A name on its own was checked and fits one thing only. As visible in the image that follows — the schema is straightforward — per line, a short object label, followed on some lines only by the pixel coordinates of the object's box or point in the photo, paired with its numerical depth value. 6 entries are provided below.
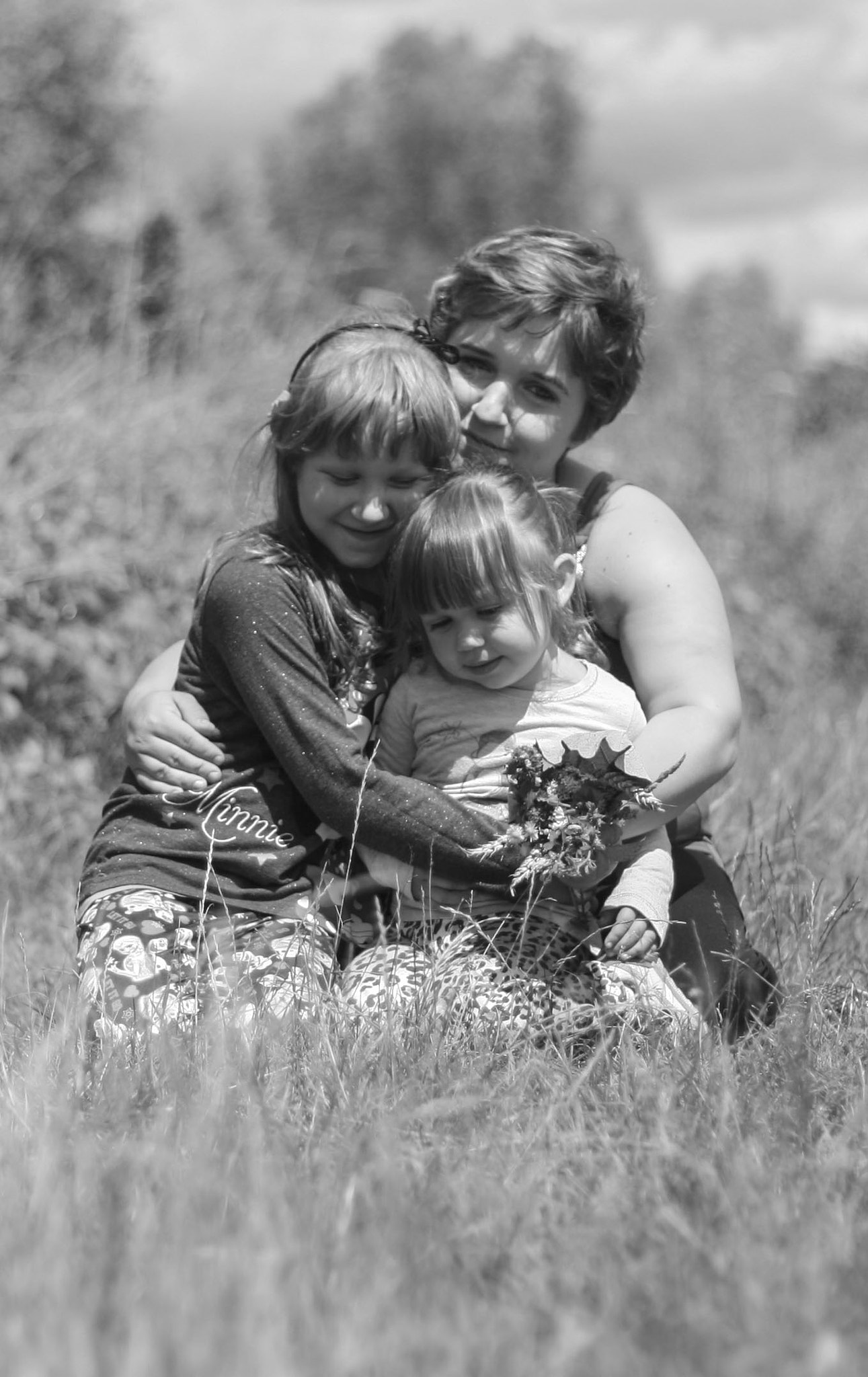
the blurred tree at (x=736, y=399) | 21.23
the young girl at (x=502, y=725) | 6.00
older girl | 6.16
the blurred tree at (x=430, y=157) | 68.69
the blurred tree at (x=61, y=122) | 25.33
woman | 6.37
